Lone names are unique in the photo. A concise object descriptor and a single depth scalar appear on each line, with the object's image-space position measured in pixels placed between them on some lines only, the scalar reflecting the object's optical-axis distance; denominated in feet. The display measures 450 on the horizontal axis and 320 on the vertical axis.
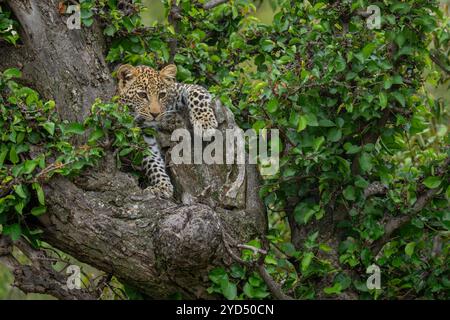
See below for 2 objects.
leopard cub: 25.27
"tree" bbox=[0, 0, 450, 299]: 21.15
